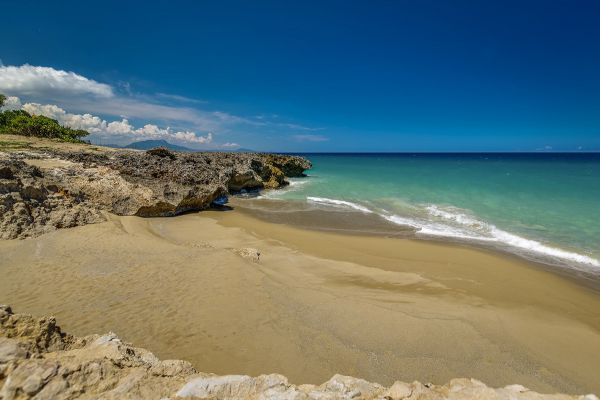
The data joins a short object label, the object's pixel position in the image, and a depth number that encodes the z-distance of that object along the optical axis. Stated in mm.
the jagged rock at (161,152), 23022
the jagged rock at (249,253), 9047
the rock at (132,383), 2539
